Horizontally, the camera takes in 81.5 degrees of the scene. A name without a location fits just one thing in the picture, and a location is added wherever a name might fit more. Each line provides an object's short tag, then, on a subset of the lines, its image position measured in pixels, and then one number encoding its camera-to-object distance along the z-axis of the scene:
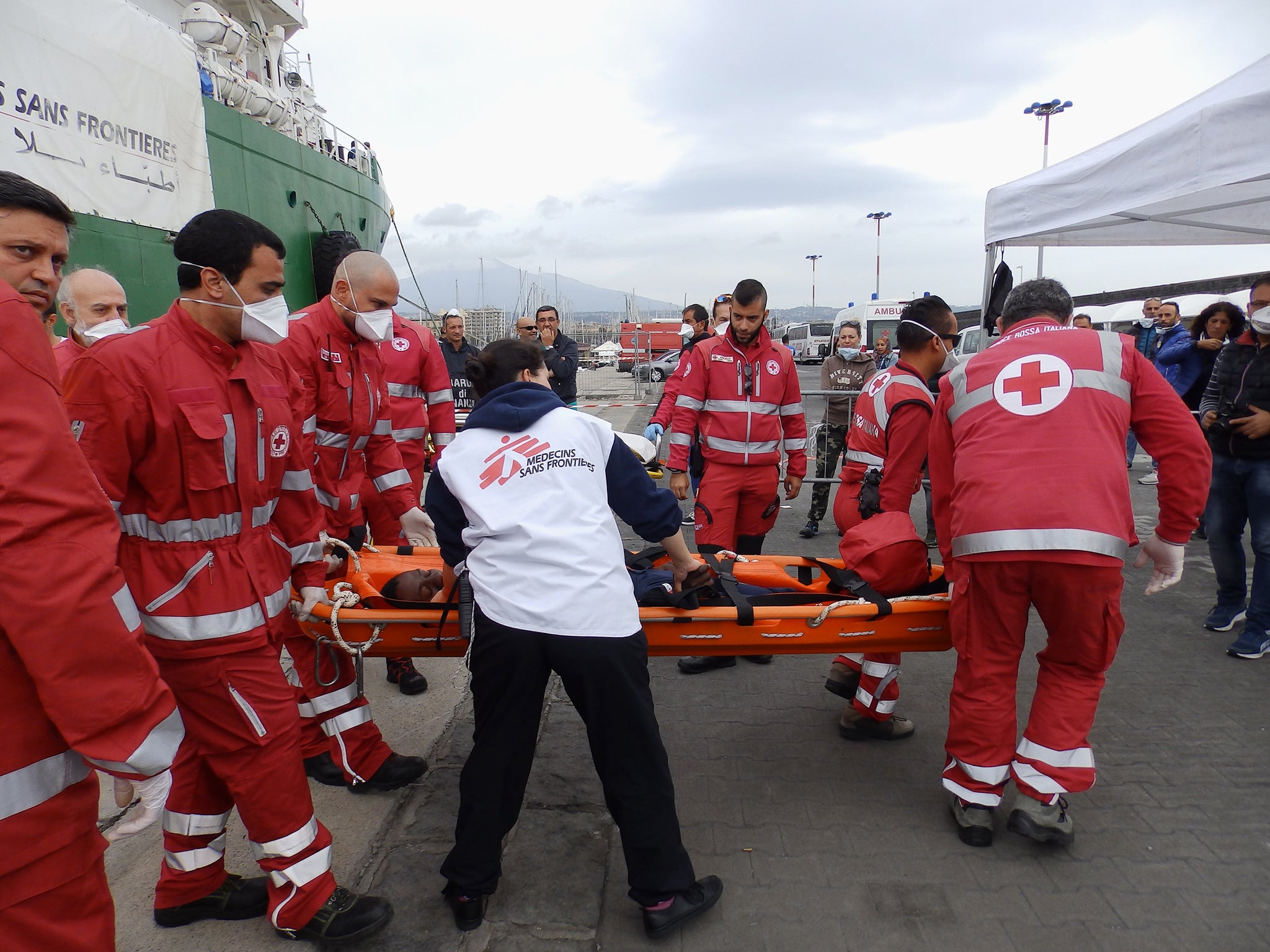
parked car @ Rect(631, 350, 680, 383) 26.11
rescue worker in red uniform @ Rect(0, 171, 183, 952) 1.23
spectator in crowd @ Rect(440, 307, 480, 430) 8.63
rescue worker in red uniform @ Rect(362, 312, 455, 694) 4.41
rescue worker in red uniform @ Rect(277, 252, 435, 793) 2.94
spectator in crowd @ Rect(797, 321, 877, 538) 7.61
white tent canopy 3.72
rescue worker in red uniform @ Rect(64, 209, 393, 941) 1.95
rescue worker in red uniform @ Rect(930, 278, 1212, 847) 2.43
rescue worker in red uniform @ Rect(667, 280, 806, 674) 4.24
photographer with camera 4.15
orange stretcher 2.60
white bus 39.38
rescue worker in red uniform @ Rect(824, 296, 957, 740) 3.26
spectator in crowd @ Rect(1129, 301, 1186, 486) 7.67
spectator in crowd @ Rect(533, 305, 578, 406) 8.20
